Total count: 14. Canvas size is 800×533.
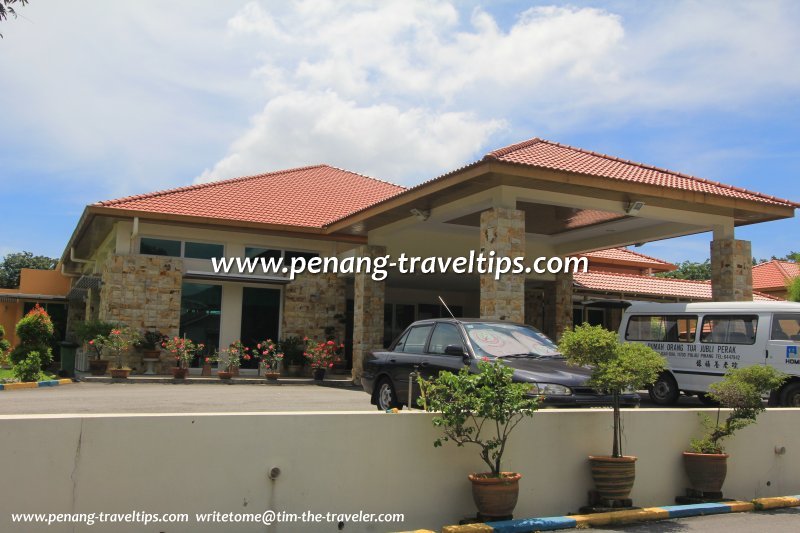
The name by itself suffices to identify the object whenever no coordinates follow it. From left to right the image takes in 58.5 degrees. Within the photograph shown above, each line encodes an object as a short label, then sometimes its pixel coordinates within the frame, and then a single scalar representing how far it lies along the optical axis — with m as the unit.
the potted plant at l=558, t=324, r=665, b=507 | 6.89
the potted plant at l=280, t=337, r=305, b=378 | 19.97
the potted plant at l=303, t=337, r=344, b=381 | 19.36
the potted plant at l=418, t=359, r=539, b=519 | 6.16
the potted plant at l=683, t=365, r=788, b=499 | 7.53
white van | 12.50
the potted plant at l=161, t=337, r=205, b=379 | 18.08
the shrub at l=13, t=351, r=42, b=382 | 17.33
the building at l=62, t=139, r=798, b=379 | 14.23
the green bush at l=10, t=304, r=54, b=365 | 18.36
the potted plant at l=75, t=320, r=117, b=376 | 17.73
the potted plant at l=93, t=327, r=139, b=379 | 17.53
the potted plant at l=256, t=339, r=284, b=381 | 19.03
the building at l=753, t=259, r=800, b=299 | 36.72
